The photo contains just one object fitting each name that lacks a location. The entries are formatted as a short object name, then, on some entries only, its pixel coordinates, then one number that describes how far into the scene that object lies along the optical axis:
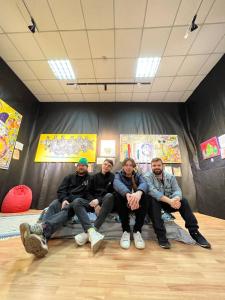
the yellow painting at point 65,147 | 3.89
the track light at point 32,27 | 2.33
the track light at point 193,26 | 2.22
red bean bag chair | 2.97
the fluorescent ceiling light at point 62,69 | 3.11
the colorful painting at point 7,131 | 3.02
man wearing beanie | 1.20
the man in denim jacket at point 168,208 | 1.55
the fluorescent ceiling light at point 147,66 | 3.00
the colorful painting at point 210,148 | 2.98
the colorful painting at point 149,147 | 3.82
